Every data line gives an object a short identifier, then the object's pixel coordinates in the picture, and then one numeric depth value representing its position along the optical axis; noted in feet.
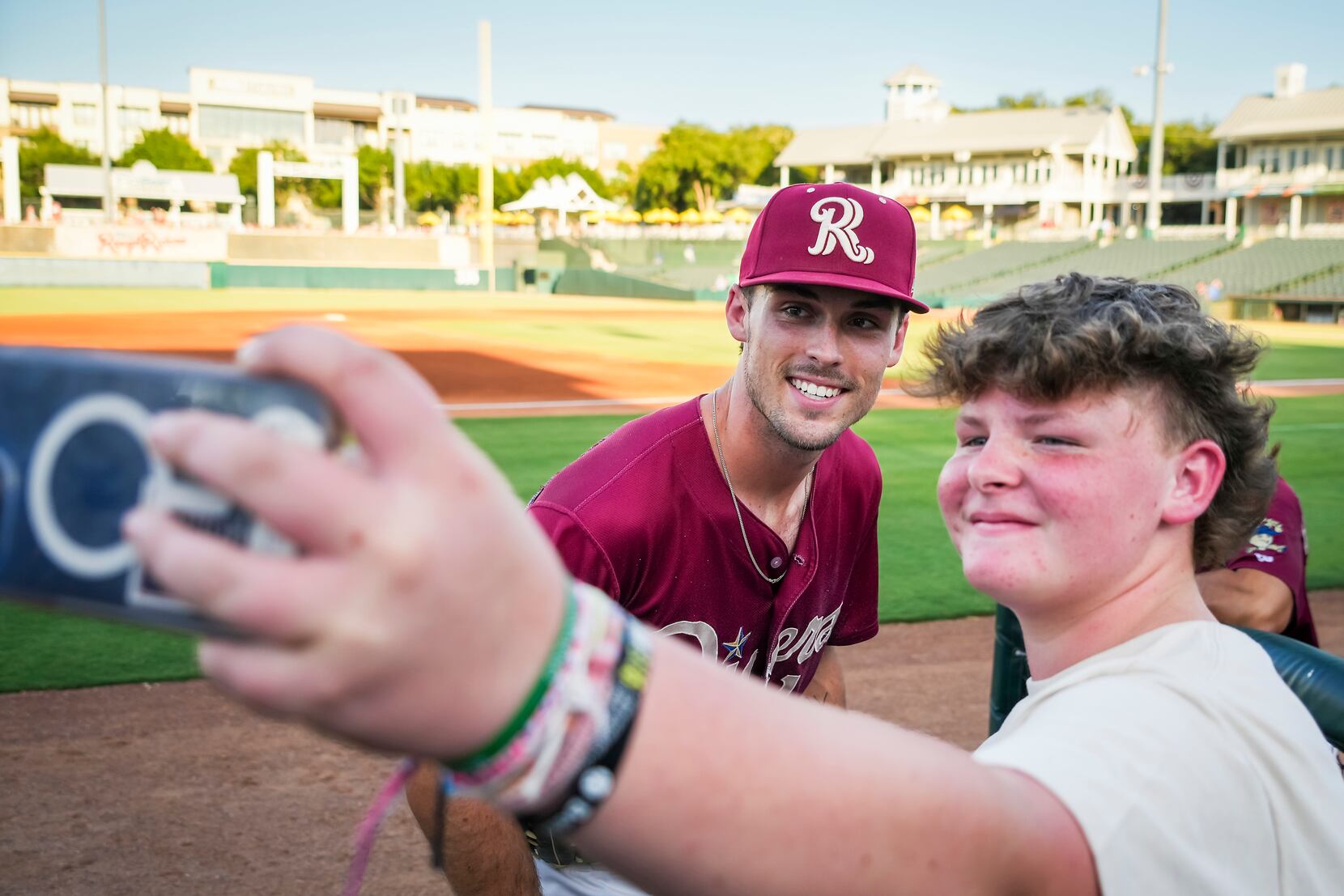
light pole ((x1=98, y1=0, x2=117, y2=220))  157.69
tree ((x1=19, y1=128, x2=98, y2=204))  262.47
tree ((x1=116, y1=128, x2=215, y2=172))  264.93
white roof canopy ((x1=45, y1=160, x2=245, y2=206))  185.68
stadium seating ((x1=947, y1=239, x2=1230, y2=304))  146.10
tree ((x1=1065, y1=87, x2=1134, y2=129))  296.51
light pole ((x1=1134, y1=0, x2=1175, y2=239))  145.79
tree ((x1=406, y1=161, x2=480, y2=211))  284.20
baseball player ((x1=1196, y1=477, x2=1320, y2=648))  11.43
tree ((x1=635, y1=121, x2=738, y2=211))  274.77
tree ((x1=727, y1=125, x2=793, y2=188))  281.95
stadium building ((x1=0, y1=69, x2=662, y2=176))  320.91
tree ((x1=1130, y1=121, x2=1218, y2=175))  246.88
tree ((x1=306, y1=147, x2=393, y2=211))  262.88
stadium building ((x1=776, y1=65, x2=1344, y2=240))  189.78
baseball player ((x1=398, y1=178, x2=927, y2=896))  9.36
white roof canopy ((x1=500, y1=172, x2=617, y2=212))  196.85
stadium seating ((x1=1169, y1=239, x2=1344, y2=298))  128.77
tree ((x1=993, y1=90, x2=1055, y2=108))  309.01
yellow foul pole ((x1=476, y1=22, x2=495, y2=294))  165.89
